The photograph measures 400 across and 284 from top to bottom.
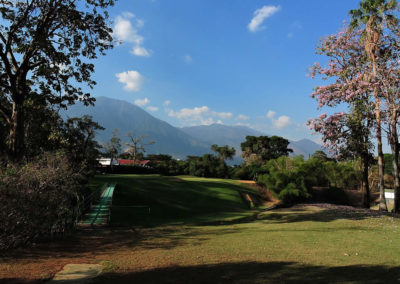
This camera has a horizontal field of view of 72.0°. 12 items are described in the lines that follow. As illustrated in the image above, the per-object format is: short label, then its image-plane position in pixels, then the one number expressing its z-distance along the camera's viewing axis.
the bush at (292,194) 28.30
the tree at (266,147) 74.31
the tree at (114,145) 68.11
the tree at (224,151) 89.75
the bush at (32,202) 7.44
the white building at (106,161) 82.41
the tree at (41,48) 12.53
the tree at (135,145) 77.12
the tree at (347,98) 19.64
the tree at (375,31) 17.98
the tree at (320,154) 69.38
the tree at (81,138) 21.17
